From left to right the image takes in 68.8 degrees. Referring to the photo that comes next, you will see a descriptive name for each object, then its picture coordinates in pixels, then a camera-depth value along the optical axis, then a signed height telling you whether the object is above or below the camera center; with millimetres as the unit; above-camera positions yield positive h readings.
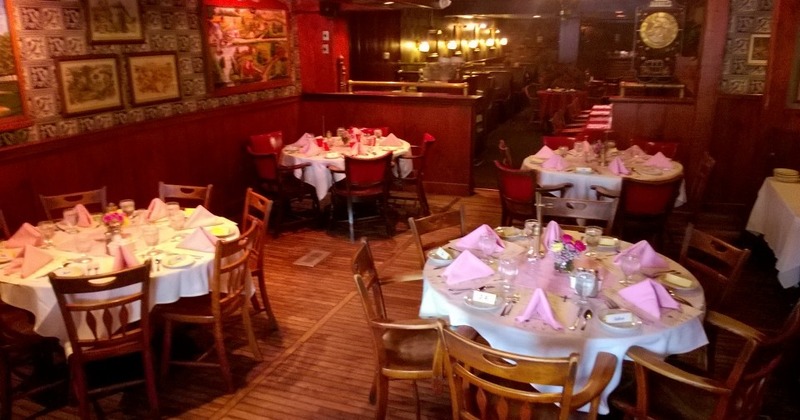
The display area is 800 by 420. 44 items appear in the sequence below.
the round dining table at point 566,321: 2514 -1176
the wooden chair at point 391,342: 2744 -1473
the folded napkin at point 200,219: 4023 -1082
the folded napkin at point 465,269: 3016 -1088
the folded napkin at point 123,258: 3270 -1079
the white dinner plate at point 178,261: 3379 -1147
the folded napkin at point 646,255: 3207 -1093
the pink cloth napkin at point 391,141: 6934 -988
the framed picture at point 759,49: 6633 -3
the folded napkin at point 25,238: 3578 -1053
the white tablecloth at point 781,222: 4281 -1379
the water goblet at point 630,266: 3122 -1118
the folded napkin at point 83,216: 3982 -1034
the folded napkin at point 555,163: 5613 -1041
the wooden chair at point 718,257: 3104 -1116
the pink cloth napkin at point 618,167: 5420 -1047
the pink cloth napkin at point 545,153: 6008 -1006
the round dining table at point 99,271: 3137 -1155
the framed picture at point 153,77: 5711 -178
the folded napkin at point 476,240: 3443 -1065
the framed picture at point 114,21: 5195 +344
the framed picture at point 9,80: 4441 -137
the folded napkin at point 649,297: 2691 -1117
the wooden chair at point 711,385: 2293 -1339
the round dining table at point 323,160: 6312 -1092
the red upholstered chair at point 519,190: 5219 -1211
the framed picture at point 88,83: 5004 -200
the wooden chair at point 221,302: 3446 -1478
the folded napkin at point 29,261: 3236 -1092
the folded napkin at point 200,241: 3607 -1095
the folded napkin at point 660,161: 5625 -1039
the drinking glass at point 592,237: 3508 -1098
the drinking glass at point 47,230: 3713 -1067
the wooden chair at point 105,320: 2908 -1343
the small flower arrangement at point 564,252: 3082 -1028
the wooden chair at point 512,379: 2109 -1243
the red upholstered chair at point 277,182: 6461 -1363
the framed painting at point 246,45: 6727 +156
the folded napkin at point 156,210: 4109 -1036
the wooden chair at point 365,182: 6000 -1283
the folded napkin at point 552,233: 3424 -1040
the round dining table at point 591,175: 5332 -1108
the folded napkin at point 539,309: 2611 -1123
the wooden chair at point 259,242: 4078 -1283
